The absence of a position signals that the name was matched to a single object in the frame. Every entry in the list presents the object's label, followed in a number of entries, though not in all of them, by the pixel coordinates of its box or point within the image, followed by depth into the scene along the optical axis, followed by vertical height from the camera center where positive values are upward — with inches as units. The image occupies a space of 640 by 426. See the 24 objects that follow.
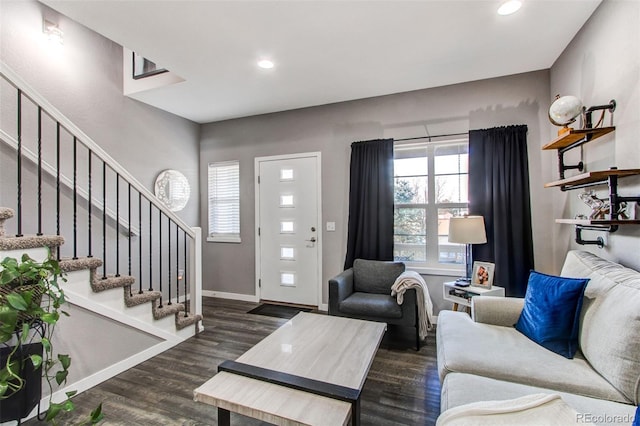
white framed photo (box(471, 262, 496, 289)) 107.5 -22.1
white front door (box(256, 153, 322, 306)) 155.7 -5.8
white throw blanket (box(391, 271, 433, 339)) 109.3 -29.8
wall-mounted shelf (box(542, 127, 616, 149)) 77.0 +22.7
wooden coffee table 50.6 -32.8
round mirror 156.3 +16.7
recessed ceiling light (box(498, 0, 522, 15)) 78.7 +57.7
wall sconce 106.4 +70.0
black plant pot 62.9 -38.5
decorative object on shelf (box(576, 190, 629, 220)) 71.6 +1.8
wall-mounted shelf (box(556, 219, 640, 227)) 65.6 -1.8
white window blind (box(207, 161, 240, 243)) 175.5 +10.2
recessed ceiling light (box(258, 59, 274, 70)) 107.9 +58.3
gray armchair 110.0 -33.0
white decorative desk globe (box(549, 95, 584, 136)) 80.7 +29.6
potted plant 55.6 -22.7
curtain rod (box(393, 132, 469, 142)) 127.2 +36.2
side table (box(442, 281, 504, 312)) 103.0 -27.7
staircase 80.3 -4.1
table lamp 106.9 -5.2
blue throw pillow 64.6 -23.1
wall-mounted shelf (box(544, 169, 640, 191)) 66.1 +9.6
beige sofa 50.5 -30.7
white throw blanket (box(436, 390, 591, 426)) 40.5 -28.6
